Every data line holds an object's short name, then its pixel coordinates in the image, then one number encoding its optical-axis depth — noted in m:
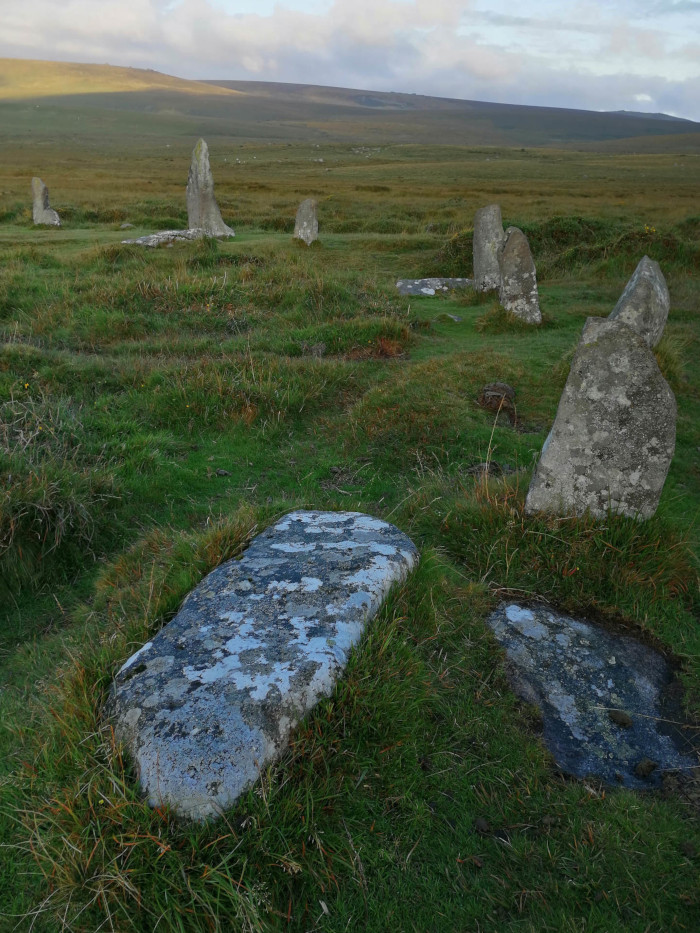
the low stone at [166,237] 16.48
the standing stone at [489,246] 13.85
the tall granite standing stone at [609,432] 4.65
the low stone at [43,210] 21.94
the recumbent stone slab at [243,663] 2.62
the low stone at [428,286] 14.32
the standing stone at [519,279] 11.58
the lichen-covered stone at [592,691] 3.39
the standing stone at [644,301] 8.14
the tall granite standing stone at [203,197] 20.08
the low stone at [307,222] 17.98
